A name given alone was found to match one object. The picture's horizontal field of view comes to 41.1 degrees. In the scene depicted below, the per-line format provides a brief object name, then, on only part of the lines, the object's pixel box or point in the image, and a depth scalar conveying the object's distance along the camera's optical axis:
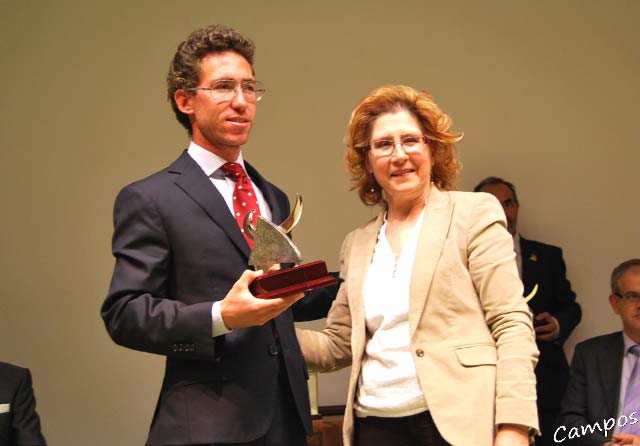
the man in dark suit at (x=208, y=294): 1.96
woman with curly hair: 2.05
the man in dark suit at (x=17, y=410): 3.38
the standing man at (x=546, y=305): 4.15
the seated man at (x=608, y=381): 3.55
